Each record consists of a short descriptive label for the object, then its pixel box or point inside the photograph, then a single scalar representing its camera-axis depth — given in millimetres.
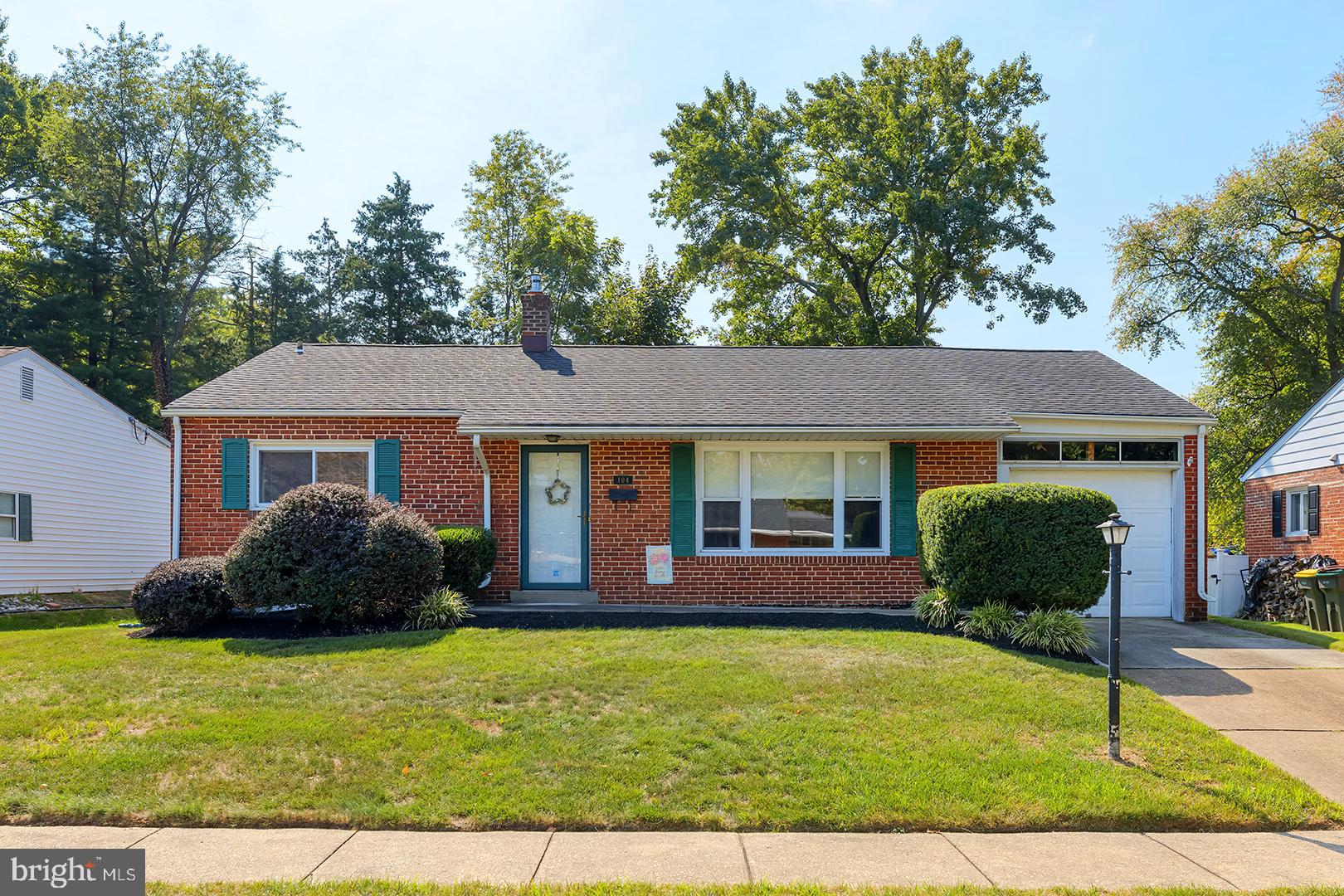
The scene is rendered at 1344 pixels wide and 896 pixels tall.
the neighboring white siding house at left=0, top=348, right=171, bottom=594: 16703
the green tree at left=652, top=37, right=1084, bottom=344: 26906
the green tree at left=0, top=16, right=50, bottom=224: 29125
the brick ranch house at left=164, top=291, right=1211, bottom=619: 12023
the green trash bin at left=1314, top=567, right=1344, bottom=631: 13125
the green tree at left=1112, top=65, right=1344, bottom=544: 23797
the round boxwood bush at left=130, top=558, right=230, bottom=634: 9664
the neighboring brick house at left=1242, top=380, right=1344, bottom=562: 15594
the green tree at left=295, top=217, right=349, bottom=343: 35500
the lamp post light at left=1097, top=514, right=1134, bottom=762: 6094
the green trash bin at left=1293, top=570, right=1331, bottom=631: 13414
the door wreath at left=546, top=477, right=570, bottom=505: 12305
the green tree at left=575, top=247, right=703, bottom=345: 28047
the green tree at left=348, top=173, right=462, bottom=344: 34906
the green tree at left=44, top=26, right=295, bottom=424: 28719
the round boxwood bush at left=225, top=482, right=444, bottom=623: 9453
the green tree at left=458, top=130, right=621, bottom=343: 30656
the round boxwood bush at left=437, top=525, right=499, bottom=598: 11039
